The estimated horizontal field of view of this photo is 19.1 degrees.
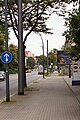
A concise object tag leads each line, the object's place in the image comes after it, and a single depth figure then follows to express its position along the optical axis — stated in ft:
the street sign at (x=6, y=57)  40.82
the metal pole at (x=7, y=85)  40.71
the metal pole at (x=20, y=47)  48.02
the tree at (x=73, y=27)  33.77
